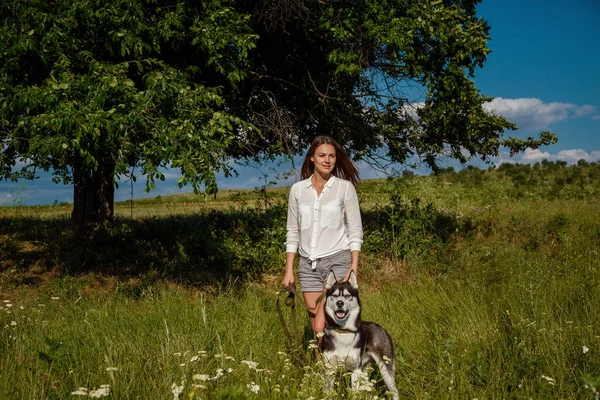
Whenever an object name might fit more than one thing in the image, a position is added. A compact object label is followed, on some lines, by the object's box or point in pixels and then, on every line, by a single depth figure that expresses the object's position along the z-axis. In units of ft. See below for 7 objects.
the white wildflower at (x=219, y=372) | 11.72
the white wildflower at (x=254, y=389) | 10.39
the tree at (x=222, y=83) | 22.59
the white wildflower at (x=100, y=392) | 10.12
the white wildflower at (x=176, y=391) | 10.35
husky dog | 14.07
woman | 16.38
